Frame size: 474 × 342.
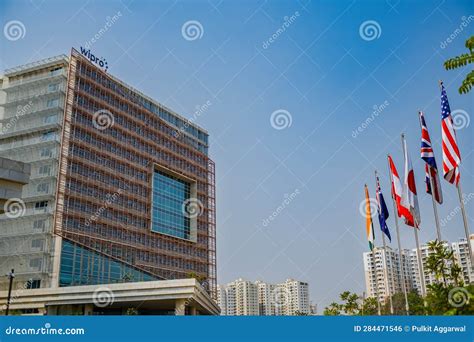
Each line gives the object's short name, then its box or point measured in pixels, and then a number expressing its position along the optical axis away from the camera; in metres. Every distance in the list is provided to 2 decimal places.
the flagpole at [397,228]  21.92
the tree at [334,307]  52.86
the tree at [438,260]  23.92
